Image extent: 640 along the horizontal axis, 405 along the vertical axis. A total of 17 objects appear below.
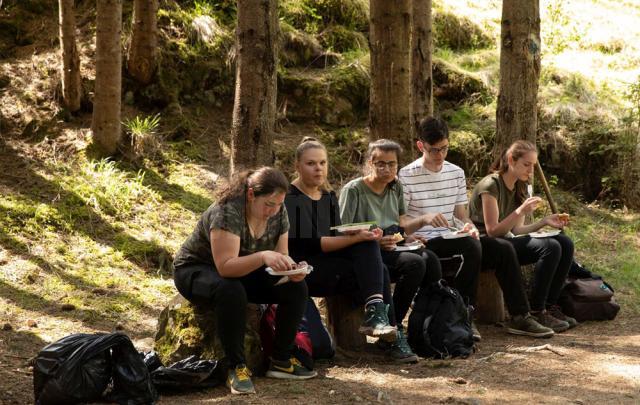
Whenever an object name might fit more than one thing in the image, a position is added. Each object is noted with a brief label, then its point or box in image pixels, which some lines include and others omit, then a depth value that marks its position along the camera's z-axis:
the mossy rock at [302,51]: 11.07
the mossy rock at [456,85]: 11.72
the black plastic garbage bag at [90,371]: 4.38
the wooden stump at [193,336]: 5.02
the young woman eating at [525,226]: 6.52
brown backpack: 6.85
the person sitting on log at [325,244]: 5.46
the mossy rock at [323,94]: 10.84
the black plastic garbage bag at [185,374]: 4.75
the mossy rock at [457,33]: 13.14
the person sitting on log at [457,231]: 6.20
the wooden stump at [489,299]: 6.82
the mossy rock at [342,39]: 11.62
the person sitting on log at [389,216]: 5.76
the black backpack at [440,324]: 5.67
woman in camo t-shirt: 4.75
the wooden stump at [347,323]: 5.80
